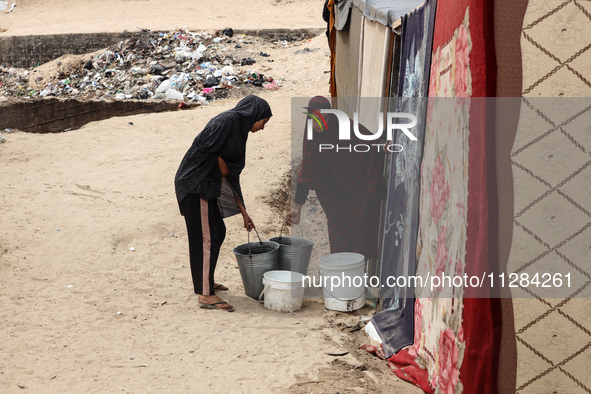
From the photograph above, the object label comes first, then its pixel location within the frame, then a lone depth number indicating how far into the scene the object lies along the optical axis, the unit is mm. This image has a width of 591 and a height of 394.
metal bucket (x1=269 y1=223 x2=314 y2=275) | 8977
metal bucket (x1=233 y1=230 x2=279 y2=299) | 8672
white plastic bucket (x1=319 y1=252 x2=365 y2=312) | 8039
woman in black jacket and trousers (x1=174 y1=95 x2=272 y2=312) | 8180
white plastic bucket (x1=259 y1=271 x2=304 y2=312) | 8320
